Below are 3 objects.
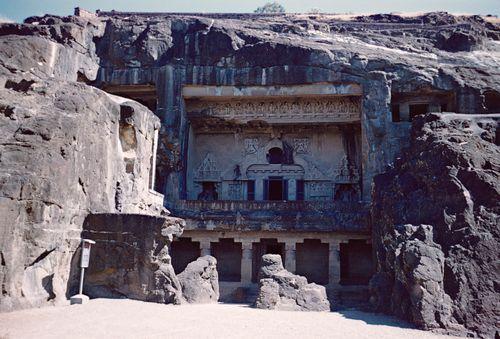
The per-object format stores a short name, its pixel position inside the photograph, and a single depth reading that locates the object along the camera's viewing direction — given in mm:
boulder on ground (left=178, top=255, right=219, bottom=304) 11805
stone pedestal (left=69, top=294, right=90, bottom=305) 9562
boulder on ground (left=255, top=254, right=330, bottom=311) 12500
